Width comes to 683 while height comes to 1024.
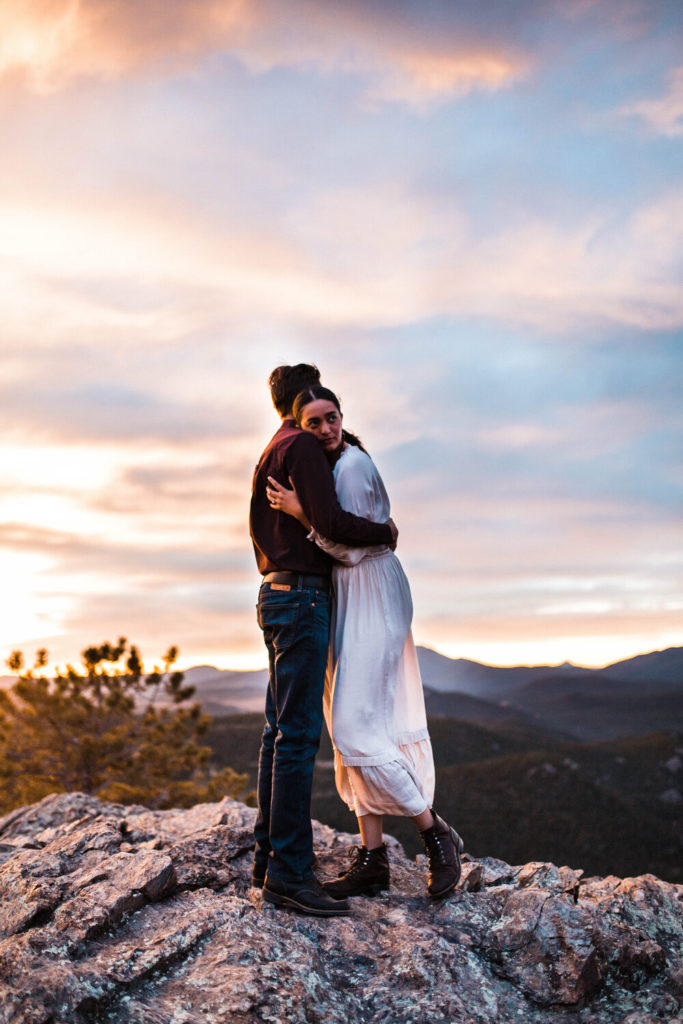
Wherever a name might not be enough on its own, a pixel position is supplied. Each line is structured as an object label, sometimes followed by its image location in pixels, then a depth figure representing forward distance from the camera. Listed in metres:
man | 3.97
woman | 4.16
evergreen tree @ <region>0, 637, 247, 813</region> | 13.63
